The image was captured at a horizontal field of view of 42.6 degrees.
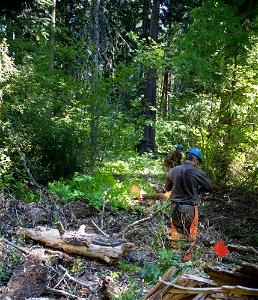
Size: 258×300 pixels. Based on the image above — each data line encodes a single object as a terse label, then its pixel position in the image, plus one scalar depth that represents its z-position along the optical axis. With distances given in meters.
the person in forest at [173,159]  8.59
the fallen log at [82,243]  4.64
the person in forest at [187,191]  5.80
